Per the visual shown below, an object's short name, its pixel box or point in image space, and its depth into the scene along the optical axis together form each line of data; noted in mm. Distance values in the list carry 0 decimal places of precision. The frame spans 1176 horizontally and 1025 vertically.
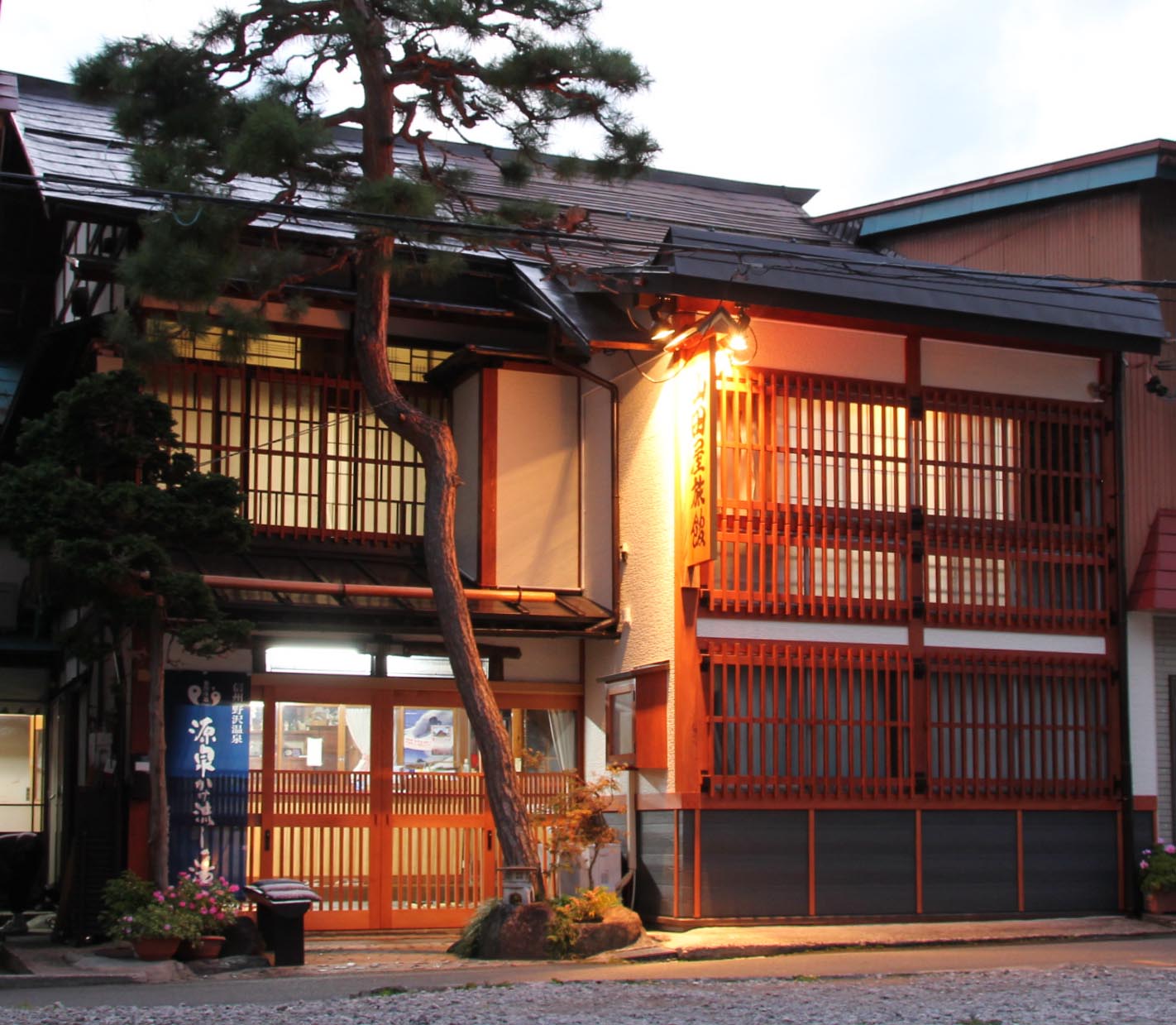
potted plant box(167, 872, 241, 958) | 14062
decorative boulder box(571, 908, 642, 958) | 14094
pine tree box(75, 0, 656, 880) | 13516
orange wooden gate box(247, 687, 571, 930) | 16484
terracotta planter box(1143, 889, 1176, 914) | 17234
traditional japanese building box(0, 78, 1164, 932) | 16297
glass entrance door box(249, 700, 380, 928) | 16438
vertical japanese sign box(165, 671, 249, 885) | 15672
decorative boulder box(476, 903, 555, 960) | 13961
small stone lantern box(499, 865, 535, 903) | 14109
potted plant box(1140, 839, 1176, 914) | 17141
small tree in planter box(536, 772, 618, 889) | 15570
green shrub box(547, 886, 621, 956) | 13992
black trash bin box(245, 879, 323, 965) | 14203
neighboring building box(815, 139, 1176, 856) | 17938
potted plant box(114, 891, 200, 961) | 13711
